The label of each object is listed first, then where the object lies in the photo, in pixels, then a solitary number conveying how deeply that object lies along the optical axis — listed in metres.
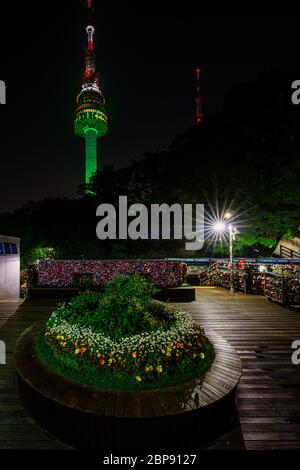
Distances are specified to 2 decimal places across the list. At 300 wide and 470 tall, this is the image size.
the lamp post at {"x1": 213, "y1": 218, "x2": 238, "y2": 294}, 13.48
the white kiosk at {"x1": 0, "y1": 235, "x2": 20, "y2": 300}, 11.67
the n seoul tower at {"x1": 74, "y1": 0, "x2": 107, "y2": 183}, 77.50
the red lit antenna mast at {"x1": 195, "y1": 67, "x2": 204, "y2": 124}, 52.76
